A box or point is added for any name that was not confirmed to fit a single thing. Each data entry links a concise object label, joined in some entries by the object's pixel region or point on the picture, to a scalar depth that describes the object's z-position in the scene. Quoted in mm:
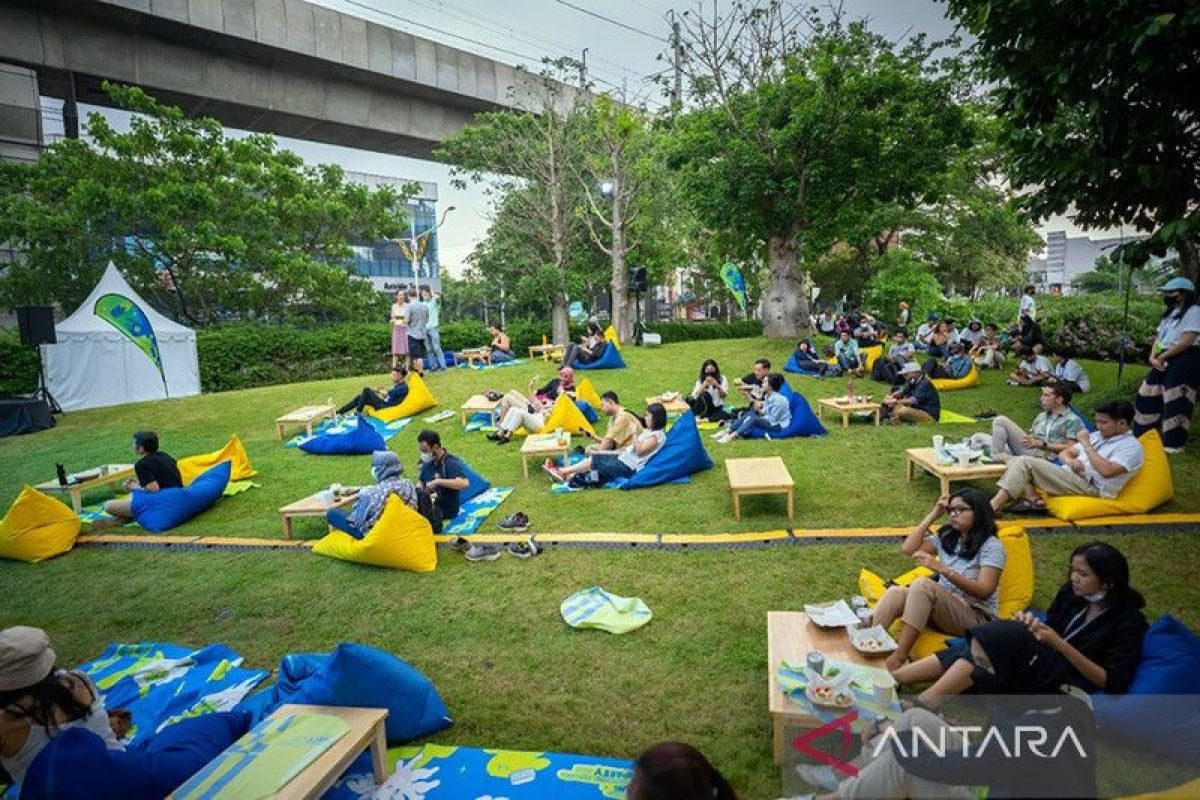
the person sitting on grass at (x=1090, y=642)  3105
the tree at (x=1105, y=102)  5695
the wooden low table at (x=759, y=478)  6531
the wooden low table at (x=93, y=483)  8188
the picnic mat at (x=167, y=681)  4066
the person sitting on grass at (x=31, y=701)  2812
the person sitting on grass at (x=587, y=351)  16594
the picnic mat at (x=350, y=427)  11512
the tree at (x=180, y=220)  16906
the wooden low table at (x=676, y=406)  11761
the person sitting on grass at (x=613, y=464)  8289
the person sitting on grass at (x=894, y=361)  13320
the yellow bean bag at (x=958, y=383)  12891
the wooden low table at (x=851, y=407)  10352
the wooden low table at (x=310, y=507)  7023
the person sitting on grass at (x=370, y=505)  6320
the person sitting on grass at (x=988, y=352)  14734
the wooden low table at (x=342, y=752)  2701
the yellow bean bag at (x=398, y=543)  5988
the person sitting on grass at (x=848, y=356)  14609
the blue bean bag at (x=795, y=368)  14983
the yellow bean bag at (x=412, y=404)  12969
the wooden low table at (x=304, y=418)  11945
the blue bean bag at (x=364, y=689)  3375
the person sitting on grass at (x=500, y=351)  18611
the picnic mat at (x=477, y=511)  7109
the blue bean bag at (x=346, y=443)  10680
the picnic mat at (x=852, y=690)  3031
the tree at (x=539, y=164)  22969
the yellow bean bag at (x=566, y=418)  10648
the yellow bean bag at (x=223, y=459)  9242
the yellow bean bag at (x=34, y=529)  6840
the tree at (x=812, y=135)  15672
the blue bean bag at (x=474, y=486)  7945
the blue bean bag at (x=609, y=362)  16594
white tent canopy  14820
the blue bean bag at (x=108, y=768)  2523
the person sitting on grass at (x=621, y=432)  9016
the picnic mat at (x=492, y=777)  3219
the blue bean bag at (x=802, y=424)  9836
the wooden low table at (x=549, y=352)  19050
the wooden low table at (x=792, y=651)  3148
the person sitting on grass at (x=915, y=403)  10234
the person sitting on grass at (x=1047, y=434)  6840
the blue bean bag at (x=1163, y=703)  3055
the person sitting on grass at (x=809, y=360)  14672
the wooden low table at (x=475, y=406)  12336
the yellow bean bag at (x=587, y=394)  12086
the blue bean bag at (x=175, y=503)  7699
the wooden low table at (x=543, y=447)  8891
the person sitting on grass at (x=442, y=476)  7180
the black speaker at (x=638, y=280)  20609
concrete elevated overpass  17438
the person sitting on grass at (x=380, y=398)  13078
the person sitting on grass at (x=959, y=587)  3822
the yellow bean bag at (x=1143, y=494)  5781
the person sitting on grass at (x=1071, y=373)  11148
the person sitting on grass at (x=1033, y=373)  12500
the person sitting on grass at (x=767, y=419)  9969
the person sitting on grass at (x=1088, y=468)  5719
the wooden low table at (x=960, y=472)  6359
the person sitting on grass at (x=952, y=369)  13039
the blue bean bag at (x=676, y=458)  8102
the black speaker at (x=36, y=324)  12711
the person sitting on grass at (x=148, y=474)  7852
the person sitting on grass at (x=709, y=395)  11453
